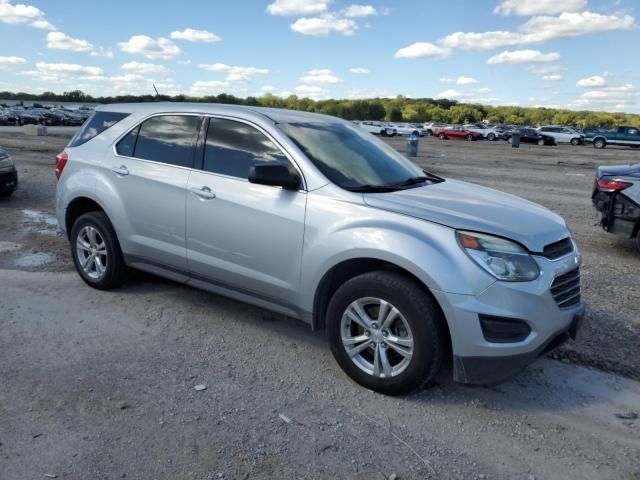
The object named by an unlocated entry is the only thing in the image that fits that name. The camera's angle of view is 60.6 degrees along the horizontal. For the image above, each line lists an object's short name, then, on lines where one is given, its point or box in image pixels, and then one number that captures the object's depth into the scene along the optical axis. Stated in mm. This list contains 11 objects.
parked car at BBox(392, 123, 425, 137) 58094
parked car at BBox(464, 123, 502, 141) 53969
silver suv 3193
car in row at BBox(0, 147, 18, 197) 9539
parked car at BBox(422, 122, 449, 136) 59403
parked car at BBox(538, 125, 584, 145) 45625
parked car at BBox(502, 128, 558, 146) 44750
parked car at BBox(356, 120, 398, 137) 57438
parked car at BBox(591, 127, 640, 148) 42750
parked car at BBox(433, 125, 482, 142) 53188
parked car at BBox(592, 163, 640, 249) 6895
